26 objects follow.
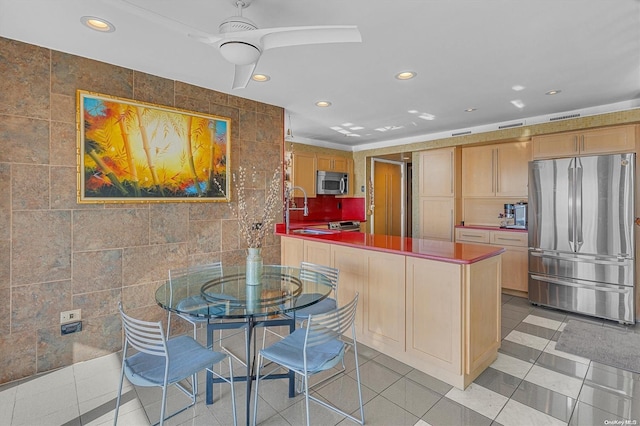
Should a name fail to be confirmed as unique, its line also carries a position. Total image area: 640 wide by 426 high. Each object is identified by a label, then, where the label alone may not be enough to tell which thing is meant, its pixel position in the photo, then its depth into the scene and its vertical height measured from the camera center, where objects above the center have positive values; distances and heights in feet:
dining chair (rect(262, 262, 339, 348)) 8.14 -1.78
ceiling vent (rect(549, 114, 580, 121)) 12.49 +3.91
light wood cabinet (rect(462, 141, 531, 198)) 15.20 +2.23
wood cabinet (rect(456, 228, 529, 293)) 14.15 -1.93
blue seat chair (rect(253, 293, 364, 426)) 5.48 -2.67
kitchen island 7.35 -2.27
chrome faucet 12.92 +0.25
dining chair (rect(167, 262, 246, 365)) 5.92 -1.78
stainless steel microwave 18.28 +1.86
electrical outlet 8.16 -2.69
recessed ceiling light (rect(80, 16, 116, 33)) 6.55 +4.09
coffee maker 14.92 -0.13
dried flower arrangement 11.33 +0.27
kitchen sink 12.48 -0.74
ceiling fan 4.79 +2.83
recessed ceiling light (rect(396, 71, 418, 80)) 9.16 +4.14
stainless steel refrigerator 11.19 -0.83
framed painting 8.50 +1.85
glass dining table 5.97 -1.78
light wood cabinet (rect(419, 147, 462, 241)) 16.66 +1.14
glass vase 7.22 -1.23
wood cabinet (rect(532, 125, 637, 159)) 11.66 +2.83
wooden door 21.03 +1.08
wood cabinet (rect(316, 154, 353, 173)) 18.65 +3.14
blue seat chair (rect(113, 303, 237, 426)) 5.11 -2.66
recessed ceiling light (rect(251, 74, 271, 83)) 9.47 +4.20
